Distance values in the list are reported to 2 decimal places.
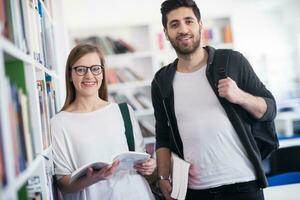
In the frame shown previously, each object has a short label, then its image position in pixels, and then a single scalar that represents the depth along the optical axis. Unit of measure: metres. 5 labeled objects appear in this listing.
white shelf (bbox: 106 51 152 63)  4.77
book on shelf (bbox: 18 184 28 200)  1.32
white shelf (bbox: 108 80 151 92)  4.74
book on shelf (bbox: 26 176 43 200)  1.45
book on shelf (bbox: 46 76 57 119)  2.01
